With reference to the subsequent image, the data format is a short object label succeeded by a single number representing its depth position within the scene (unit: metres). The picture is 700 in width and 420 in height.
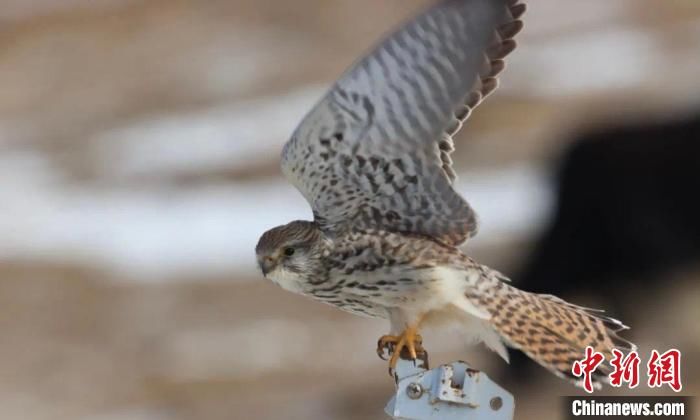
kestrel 8.81
